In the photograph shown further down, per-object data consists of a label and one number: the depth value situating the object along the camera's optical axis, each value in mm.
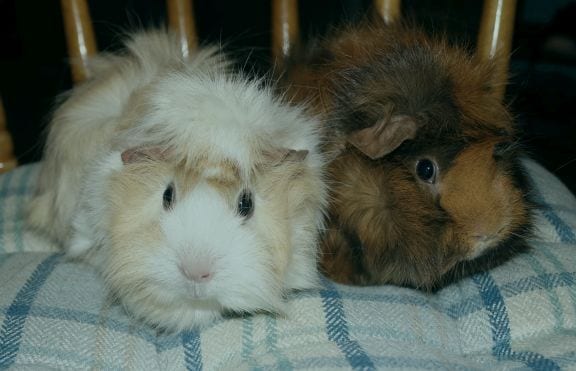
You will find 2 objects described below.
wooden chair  853
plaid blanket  688
